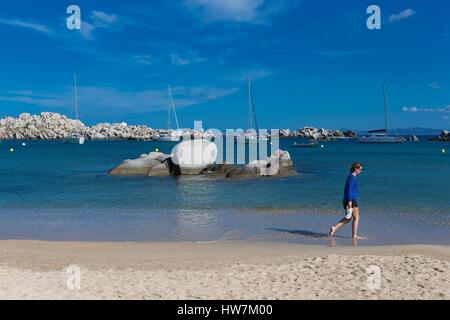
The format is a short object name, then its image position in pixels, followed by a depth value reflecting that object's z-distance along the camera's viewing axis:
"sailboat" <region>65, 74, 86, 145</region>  148.00
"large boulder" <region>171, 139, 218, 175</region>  35.88
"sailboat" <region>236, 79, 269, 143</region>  82.96
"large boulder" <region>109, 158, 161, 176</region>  36.25
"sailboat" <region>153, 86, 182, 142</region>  166.20
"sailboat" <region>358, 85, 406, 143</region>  129.75
